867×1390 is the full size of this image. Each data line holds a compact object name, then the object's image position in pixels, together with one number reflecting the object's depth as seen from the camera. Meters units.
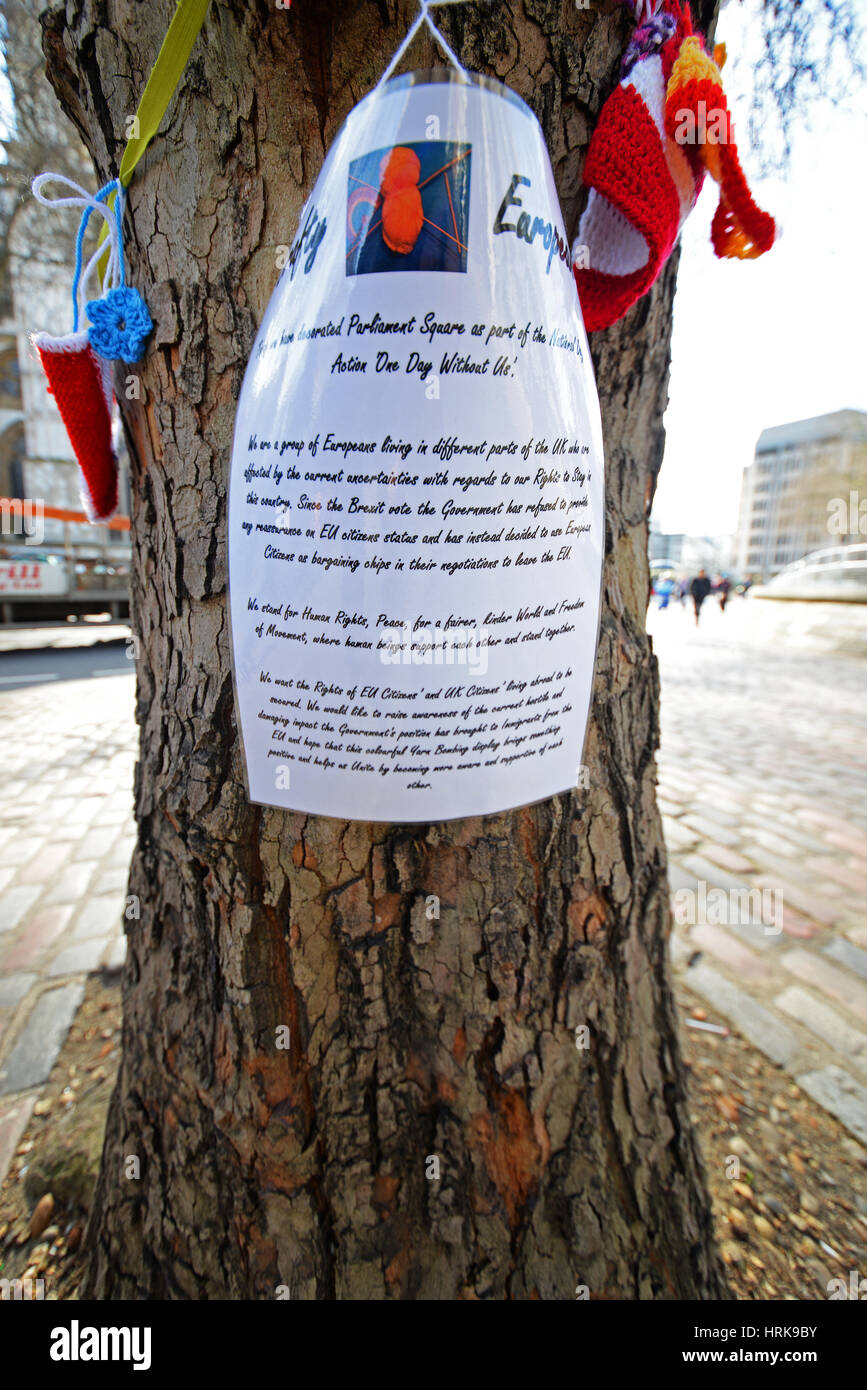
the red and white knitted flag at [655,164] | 0.28
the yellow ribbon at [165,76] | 0.28
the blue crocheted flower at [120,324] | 0.31
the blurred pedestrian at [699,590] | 13.96
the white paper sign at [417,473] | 0.26
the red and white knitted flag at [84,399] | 0.34
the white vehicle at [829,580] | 12.35
